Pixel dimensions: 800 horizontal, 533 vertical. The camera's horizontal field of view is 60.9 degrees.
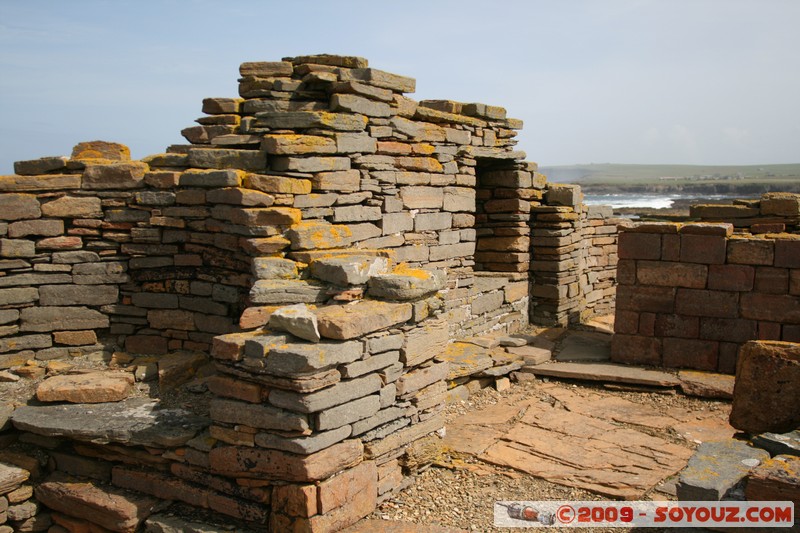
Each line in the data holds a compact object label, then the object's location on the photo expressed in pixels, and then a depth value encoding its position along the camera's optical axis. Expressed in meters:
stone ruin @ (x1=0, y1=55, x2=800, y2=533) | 5.45
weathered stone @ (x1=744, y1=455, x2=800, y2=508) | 4.62
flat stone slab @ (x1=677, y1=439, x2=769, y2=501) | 4.91
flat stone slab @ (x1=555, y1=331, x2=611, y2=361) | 10.12
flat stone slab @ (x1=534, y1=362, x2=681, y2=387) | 8.94
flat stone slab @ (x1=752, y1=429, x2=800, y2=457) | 5.26
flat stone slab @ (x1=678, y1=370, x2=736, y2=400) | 8.59
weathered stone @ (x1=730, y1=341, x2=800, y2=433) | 6.16
